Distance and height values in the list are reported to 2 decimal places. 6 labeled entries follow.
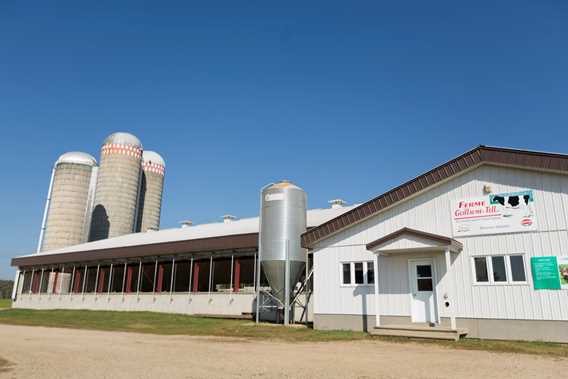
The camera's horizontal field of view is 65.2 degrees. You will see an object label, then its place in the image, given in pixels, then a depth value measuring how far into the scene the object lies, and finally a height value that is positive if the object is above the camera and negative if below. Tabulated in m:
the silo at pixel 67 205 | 52.41 +10.85
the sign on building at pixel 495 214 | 14.83 +3.13
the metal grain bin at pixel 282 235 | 20.58 +3.11
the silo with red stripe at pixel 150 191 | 57.72 +14.13
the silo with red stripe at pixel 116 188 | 51.94 +12.81
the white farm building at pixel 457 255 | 14.27 +1.81
